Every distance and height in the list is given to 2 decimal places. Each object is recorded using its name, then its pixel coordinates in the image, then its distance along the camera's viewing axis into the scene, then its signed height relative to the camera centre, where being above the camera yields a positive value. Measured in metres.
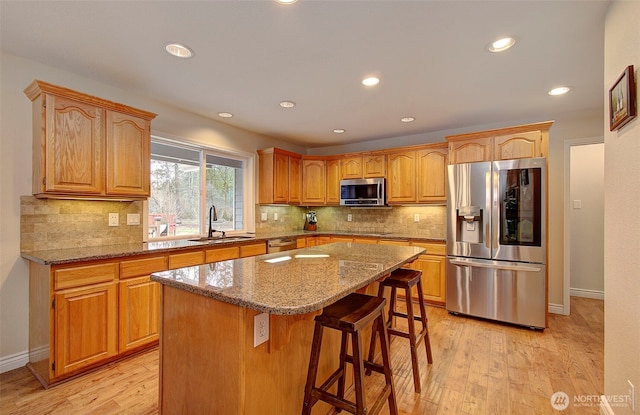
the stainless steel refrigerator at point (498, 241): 3.10 -0.38
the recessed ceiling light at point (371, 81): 2.64 +1.19
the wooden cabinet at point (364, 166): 4.61 +0.68
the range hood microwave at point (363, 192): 4.55 +0.25
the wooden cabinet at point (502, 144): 3.17 +0.75
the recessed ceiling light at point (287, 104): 3.26 +1.19
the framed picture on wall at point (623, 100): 1.38 +0.55
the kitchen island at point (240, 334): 1.24 -0.62
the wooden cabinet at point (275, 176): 4.53 +0.50
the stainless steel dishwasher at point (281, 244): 3.96 -0.54
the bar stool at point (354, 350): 1.35 -0.73
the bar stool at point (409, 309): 2.07 -0.83
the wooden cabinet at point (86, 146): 2.24 +0.52
